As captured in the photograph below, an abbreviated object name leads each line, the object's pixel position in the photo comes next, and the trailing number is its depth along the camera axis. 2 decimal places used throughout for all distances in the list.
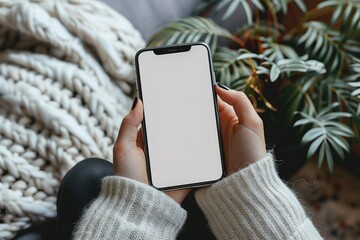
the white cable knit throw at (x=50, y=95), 0.82
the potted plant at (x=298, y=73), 0.87
